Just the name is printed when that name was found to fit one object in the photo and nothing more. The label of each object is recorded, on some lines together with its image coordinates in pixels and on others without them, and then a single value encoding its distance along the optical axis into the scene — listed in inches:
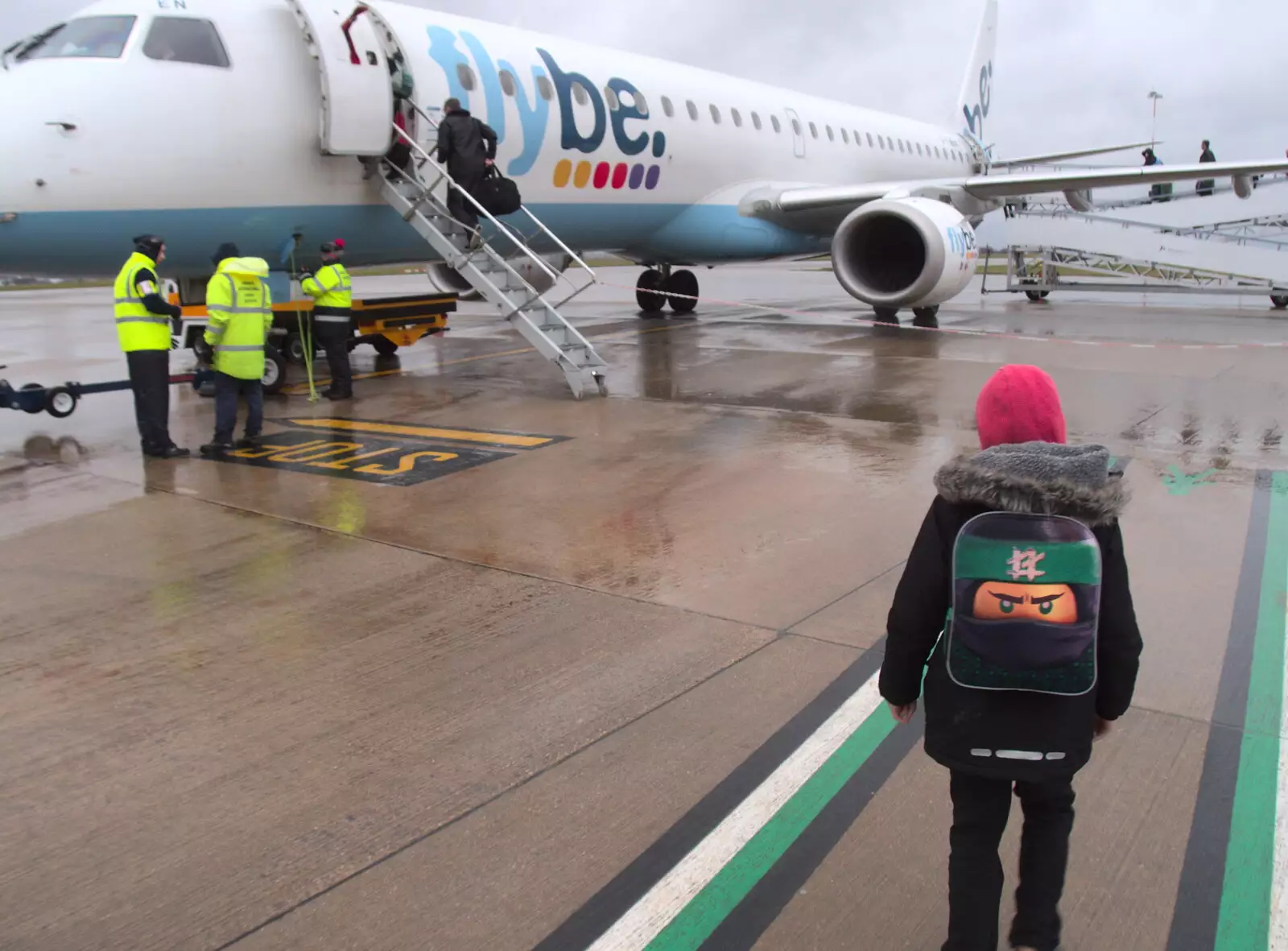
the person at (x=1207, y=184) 772.6
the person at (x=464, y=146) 380.2
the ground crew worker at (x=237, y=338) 293.7
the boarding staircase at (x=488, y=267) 377.4
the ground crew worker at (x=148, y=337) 288.2
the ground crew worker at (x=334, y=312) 368.5
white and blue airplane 315.9
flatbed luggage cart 396.8
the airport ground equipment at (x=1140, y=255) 708.0
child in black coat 79.3
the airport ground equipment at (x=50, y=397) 315.6
